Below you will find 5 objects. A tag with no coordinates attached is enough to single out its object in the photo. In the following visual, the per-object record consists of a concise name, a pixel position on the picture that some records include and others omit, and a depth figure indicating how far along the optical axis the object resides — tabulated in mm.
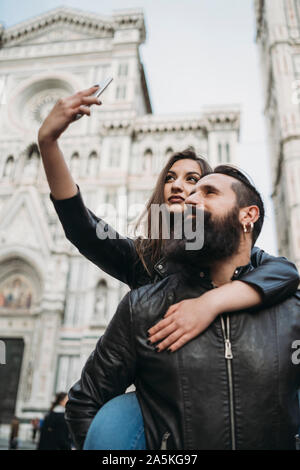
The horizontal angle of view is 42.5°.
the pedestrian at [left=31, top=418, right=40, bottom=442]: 11984
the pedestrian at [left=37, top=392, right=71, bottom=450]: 4773
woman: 1323
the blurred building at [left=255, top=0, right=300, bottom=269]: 15078
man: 1221
